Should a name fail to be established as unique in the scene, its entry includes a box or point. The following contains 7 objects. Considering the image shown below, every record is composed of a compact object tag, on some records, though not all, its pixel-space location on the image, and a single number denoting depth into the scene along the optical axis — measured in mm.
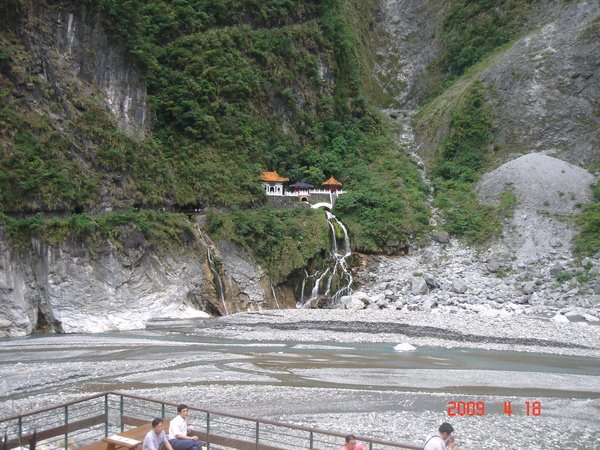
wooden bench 10320
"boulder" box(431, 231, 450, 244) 50750
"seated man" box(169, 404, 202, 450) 10484
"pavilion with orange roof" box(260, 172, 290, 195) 52406
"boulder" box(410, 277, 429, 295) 42594
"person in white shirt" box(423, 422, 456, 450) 9227
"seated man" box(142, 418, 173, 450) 10203
